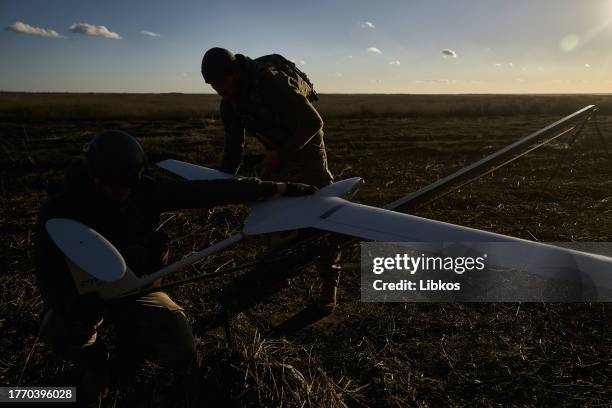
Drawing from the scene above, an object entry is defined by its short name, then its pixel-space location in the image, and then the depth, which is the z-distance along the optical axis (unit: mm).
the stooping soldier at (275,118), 4539
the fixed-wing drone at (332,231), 2561
